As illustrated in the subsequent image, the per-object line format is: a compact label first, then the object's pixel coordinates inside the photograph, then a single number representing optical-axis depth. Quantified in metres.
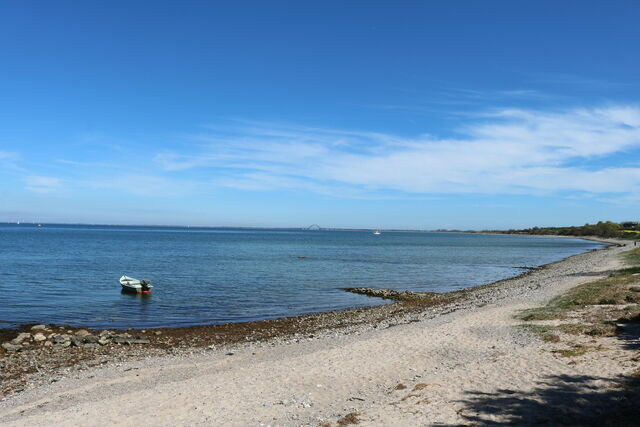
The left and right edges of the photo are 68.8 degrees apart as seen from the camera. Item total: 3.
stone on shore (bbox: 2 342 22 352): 20.64
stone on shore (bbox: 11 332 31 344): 21.84
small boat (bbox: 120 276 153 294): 39.12
